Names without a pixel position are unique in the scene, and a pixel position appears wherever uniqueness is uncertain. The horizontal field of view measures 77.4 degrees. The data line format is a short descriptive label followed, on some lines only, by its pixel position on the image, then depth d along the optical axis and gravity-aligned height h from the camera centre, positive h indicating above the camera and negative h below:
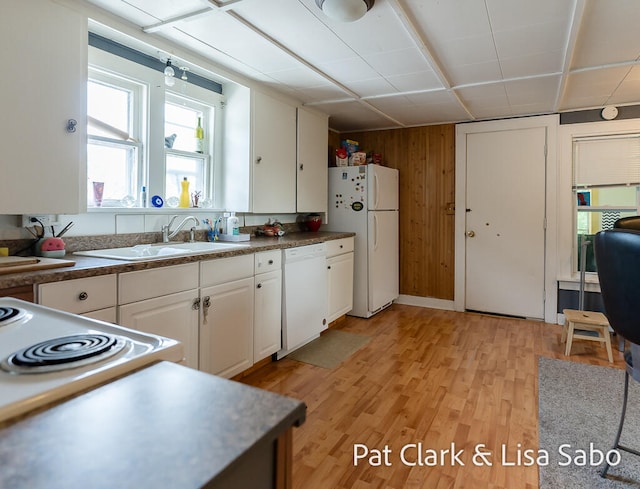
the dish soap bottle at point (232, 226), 3.22 +0.12
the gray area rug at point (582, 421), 1.79 -1.01
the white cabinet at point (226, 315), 2.37 -0.47
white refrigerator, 4.26 +0.22
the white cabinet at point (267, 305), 2.81 -0.48
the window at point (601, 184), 3.87 +0.58
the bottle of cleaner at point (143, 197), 2.72 +0.29
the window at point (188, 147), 2.96 +0.73
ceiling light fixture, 1.93 +1.15
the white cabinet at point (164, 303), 1.91 -0.32
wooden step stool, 3.22 -0.70
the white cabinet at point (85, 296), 1.61 -0.24
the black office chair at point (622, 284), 1.55 -0.17
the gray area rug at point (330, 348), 3.13 -0.91
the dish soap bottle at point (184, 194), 3.03 +0.35
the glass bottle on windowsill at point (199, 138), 3.19 +0.82
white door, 4.25 +0.22
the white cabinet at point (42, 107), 1.76 +0.62
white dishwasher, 3.13 -0.46
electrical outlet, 2.07 +0.11
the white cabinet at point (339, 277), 3.79 -0.36
